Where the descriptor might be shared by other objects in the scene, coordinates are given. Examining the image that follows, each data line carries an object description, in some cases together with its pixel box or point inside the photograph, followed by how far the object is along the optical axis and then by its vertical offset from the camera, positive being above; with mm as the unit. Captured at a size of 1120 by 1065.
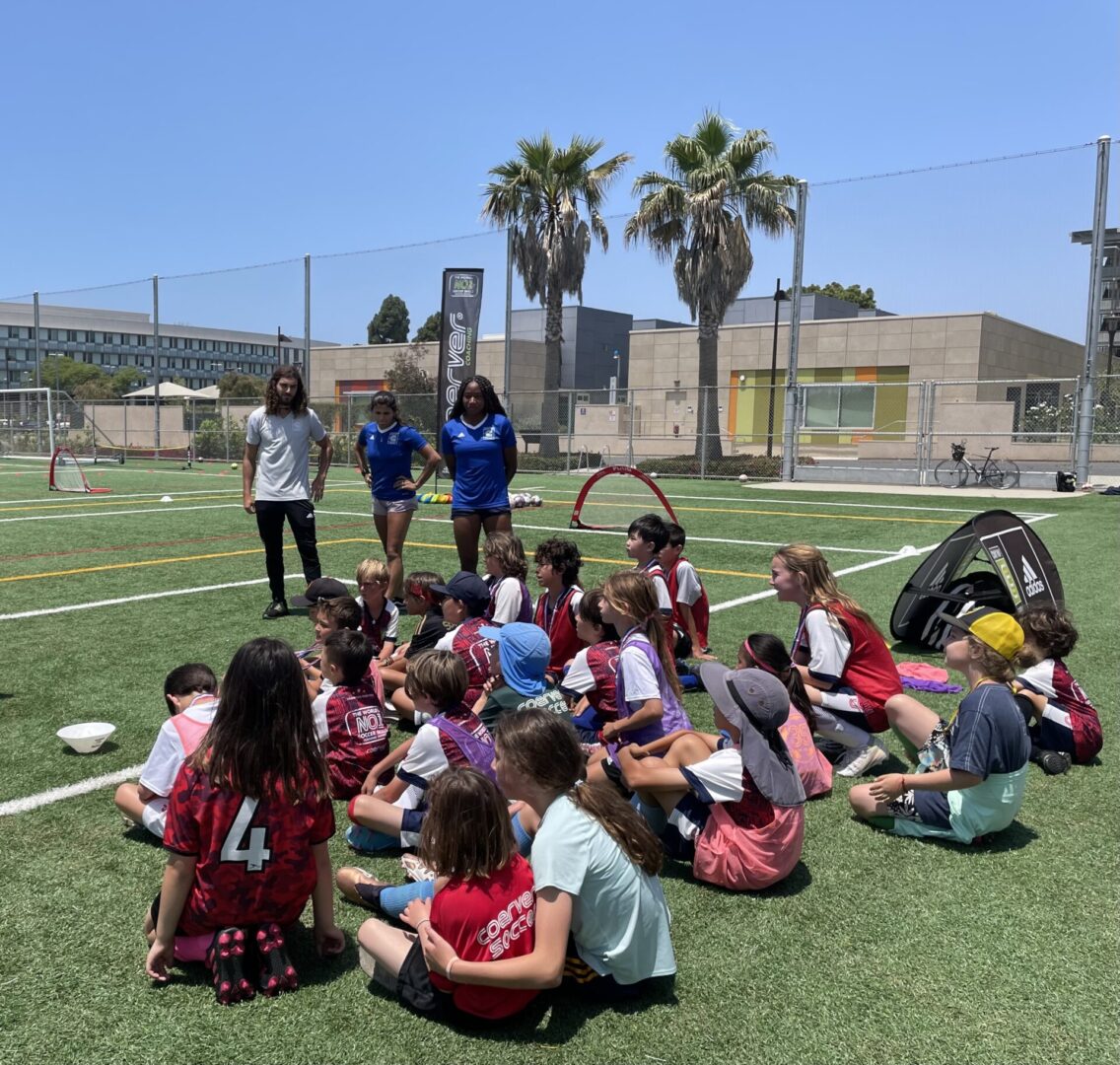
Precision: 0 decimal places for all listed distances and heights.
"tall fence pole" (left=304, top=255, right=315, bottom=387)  34875 +3809
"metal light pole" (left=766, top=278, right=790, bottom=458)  37234 +3080
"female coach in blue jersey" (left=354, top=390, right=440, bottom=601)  8383 -404
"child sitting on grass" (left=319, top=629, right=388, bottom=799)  4039 -1294
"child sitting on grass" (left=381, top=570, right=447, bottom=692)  5578 -1191
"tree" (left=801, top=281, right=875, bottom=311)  78125 +11260
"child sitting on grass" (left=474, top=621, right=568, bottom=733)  4613 -1228
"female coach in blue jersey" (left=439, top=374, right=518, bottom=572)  7719 -329
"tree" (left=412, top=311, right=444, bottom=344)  87356 +8548
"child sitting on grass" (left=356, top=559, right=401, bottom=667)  5844 -1198
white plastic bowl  4641 -1540
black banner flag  23094 +2273
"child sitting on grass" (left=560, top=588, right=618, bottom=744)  4566 -1239
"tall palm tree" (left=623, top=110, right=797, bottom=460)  32469 +7358
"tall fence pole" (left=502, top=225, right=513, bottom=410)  30828 +3994
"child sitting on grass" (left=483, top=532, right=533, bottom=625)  5648 -928
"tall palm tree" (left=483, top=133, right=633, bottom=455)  36125 +8019
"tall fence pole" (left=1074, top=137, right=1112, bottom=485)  21078 +3209
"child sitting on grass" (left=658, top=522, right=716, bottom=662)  6391 -1155
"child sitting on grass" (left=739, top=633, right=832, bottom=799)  4152 -1307
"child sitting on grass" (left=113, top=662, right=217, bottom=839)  3371 -1138
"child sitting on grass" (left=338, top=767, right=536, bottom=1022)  2564 -1283
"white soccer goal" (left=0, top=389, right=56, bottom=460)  37344 -615
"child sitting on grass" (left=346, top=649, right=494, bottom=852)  3576 -1229
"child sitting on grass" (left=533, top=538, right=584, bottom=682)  5496 -995
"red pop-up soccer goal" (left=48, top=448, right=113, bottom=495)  21016 -1419
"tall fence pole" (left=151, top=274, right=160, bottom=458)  38094 +3837
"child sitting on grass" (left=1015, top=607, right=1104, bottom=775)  4742 -1307
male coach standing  7941 -381
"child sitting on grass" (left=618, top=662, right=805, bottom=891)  3404 -1300
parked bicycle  23219 -935
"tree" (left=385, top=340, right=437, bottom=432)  48062 +2353
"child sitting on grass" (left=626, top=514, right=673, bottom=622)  6043 -754
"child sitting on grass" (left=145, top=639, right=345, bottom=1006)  2727 -1185
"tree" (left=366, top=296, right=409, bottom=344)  104438 +10621
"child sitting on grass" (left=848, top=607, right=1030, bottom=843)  3707 -1300
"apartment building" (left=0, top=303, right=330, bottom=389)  95938 +8384
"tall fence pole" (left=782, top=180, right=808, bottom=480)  24625 +2038
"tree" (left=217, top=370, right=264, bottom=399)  66688 +2221
